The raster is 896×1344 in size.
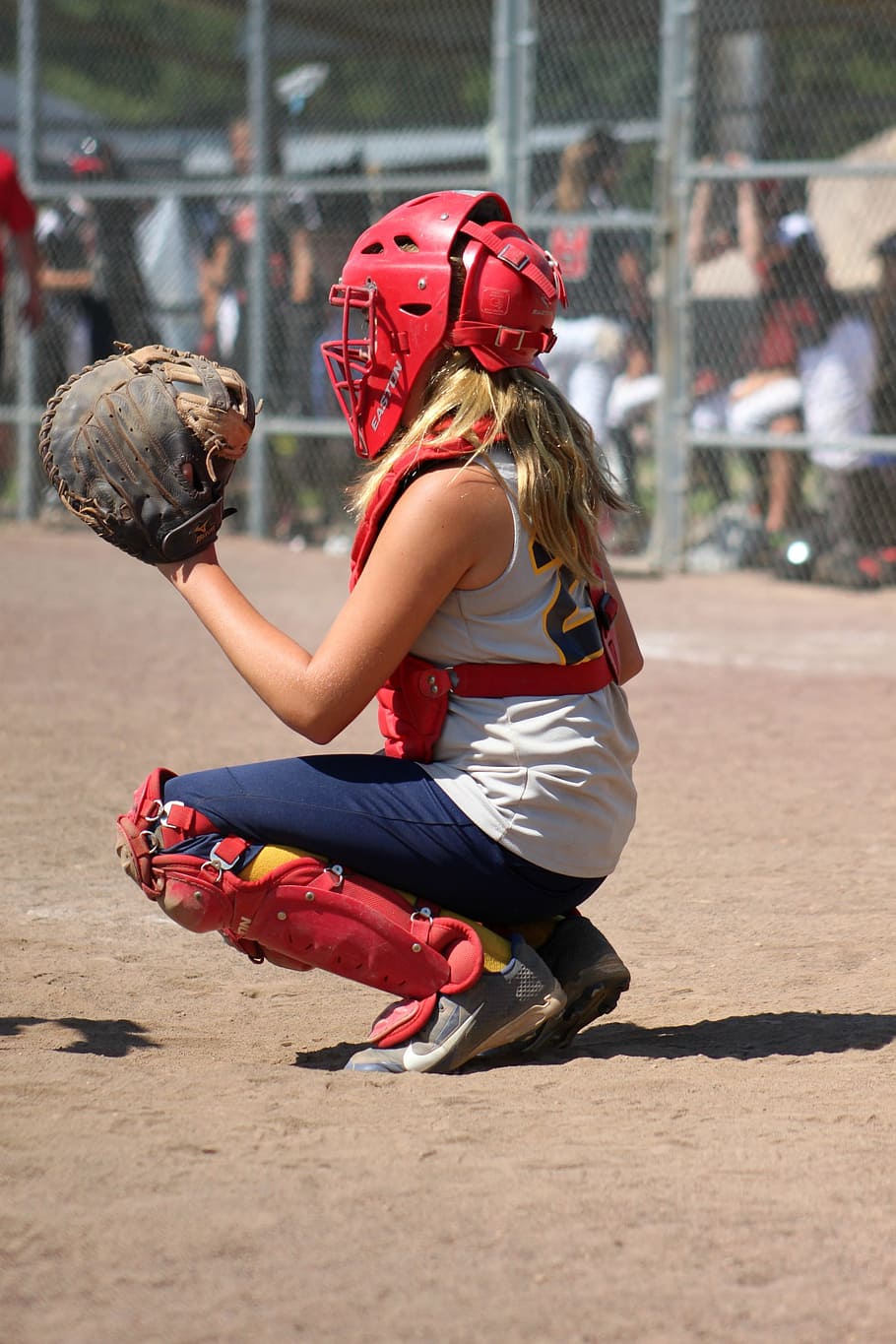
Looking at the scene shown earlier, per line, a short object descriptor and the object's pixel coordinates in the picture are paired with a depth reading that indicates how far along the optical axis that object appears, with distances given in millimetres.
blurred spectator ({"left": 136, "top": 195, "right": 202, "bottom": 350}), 24797
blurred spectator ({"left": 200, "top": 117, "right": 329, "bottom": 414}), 22562
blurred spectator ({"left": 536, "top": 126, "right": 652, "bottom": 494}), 20547
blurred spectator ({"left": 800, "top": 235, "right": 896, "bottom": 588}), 19141
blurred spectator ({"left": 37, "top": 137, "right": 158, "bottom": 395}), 23797
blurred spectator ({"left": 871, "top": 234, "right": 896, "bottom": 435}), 19469
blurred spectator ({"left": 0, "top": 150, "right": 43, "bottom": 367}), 20437
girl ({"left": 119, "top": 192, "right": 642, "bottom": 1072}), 5785
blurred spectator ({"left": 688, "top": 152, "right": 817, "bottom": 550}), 19937
